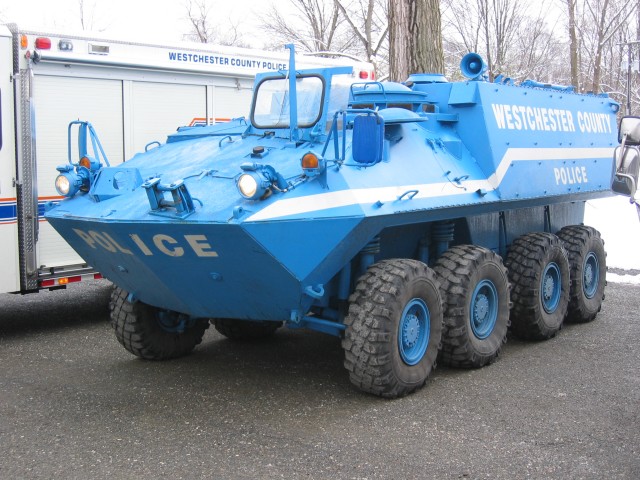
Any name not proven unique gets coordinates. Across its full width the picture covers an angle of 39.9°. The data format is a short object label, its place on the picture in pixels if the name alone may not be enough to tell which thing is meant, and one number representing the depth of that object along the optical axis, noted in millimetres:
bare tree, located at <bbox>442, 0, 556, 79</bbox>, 21464
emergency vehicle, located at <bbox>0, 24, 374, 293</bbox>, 8219
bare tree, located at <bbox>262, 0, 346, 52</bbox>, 30391
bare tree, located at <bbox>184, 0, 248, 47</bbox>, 36188
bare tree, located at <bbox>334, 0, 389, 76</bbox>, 25703
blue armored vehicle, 5594
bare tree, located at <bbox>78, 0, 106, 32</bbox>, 35494
